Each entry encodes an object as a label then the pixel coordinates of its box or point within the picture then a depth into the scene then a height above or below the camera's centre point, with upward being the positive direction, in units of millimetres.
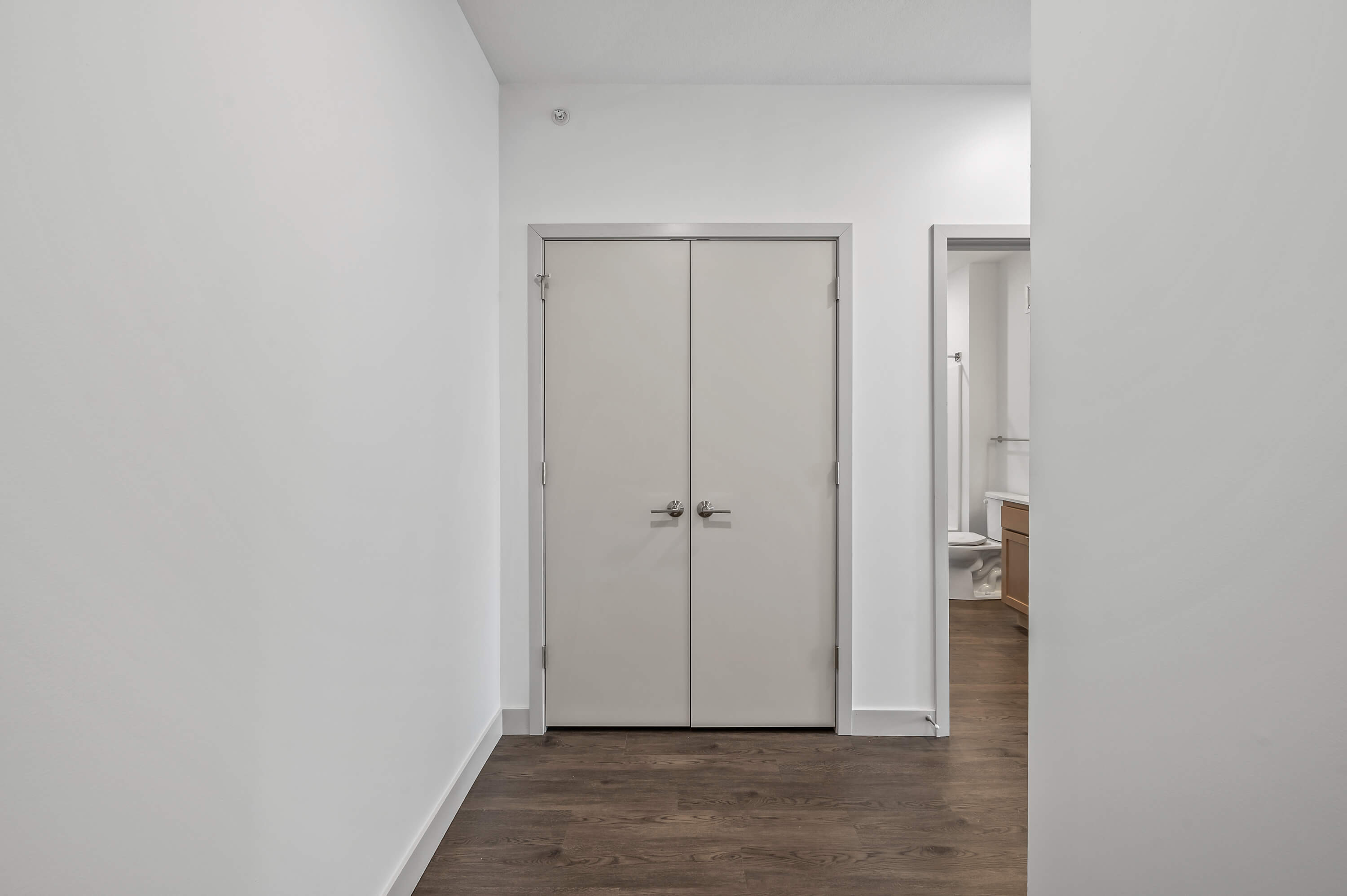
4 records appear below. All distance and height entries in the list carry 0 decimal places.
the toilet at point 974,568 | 4395 -971
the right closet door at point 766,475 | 2648 -177
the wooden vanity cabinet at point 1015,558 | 3832 -783
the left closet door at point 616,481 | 2645 -198
